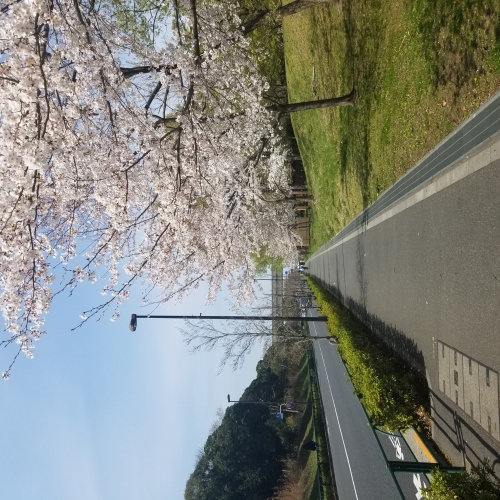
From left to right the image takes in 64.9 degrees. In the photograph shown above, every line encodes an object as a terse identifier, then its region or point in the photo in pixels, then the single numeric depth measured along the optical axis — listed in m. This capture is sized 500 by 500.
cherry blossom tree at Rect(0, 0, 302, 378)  6.05
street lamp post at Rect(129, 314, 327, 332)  15.66
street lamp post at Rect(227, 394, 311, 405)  38.80
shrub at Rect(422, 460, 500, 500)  5.59
